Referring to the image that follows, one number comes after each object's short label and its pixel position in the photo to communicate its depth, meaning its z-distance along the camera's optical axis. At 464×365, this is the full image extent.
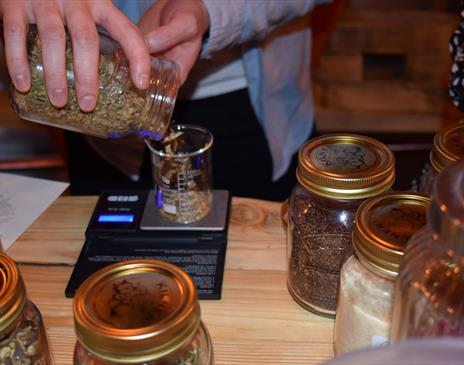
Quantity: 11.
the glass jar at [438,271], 0.38
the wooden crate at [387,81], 1.86
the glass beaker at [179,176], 0.82
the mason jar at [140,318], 0.46
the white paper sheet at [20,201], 0.83
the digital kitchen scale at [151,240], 0.74
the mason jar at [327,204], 0.62
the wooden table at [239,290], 0.64
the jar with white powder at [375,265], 0.53
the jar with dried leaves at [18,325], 0.49
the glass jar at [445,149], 0.64
